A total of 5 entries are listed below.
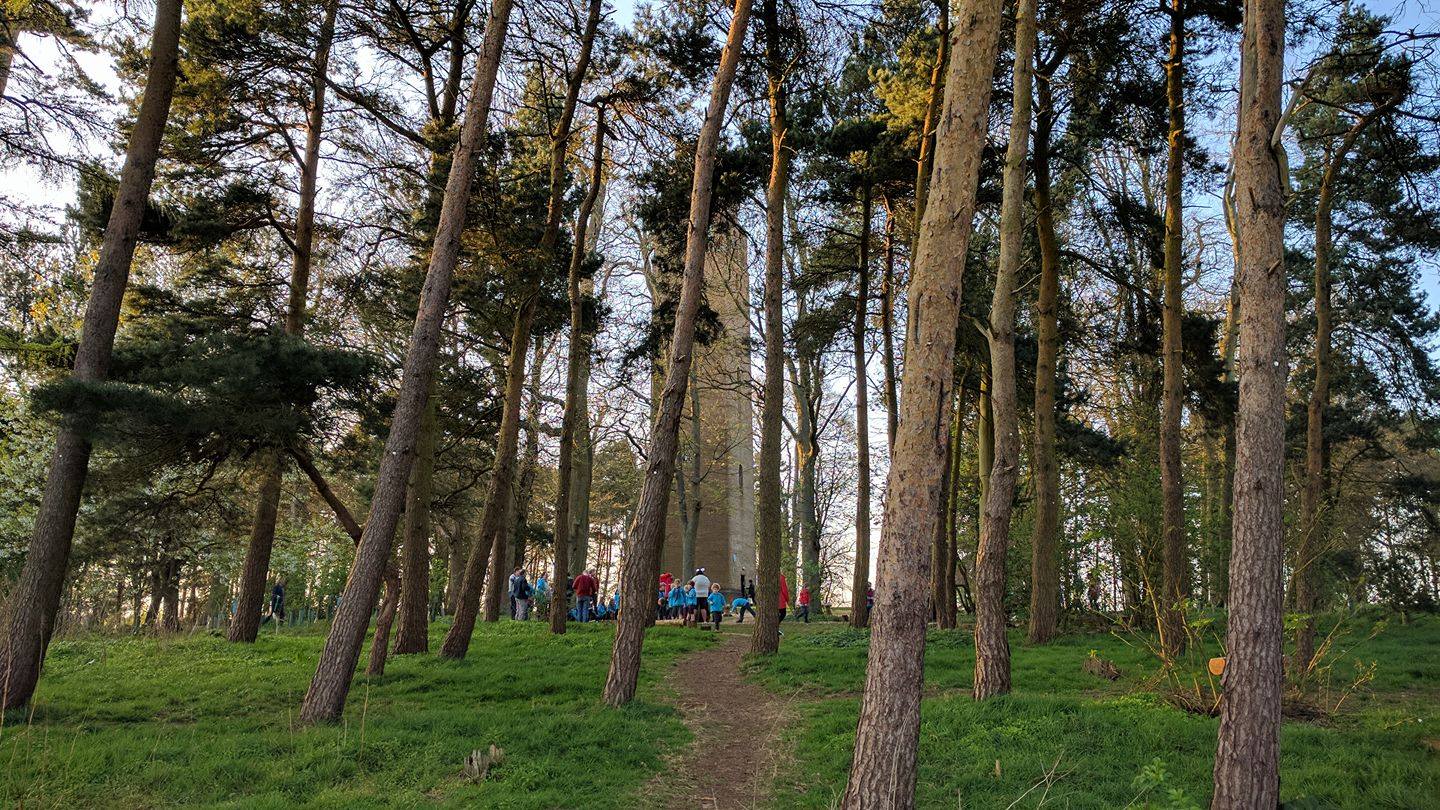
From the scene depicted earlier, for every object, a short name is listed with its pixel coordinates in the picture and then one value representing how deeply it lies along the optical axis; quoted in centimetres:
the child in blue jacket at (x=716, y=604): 1834
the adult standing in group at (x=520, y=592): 2122
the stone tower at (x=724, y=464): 2470
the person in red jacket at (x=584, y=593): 1970
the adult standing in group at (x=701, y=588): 1934
